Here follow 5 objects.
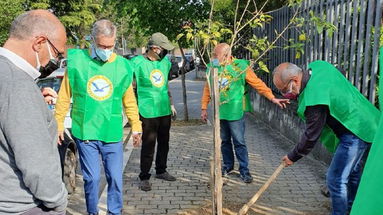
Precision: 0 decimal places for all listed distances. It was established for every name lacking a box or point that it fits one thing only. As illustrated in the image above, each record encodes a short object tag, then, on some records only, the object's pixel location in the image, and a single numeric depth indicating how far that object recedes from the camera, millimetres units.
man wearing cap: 4715
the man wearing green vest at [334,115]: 3166
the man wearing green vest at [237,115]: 4848
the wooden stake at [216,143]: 3156
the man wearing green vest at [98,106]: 3500
